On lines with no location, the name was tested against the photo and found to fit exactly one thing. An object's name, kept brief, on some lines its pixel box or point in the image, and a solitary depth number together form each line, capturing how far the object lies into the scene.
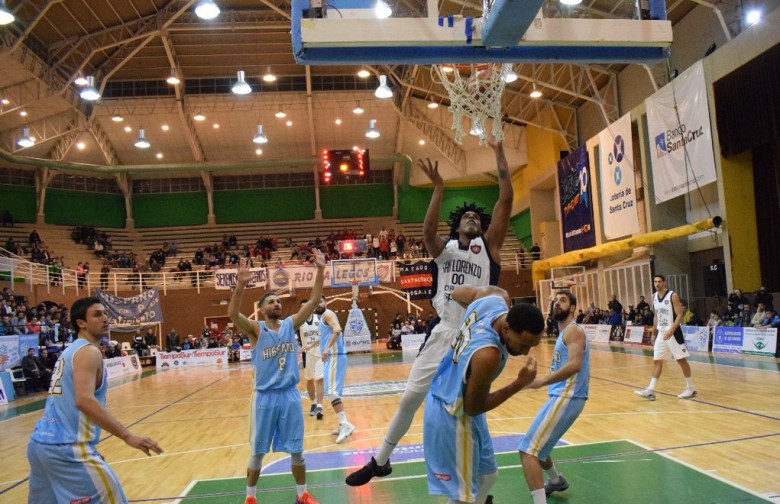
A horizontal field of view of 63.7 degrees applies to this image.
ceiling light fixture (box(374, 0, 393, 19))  4.87
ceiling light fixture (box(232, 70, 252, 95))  21.78
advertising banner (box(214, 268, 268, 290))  28.28
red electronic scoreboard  26.39
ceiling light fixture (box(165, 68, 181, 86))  26.81
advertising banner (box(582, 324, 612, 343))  23.13
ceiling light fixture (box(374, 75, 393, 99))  22.34
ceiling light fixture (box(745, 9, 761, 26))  17.66
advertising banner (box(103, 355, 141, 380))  20.69
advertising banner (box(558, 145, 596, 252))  26.45
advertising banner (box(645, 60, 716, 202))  18.69
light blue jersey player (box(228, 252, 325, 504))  5.19
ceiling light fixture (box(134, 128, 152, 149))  27.46
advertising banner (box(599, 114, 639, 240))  22.12
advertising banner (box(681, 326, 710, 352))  17.37
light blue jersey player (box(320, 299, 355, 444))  9.15
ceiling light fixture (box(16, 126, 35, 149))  25.42
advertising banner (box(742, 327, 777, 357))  14.74
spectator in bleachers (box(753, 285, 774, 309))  15.88
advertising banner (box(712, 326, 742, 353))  16.03
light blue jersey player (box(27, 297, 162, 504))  3.36
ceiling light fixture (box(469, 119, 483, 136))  9.86
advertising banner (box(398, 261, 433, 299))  30.27
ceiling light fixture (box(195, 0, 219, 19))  15.45
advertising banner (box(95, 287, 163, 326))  24.66
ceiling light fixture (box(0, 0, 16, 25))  12.38
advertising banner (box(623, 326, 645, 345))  20.58
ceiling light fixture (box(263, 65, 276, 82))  27.64
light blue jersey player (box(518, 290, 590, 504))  4.51
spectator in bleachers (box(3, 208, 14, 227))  32.91
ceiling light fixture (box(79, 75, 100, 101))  21.17
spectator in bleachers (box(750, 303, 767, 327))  15.43
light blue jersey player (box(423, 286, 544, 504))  3.08
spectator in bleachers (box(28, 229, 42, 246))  30.66
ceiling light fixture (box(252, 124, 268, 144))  28.63
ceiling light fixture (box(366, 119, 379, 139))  28.51
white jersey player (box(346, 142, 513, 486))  4.44
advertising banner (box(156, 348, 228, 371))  25.16
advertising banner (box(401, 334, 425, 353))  25.75
